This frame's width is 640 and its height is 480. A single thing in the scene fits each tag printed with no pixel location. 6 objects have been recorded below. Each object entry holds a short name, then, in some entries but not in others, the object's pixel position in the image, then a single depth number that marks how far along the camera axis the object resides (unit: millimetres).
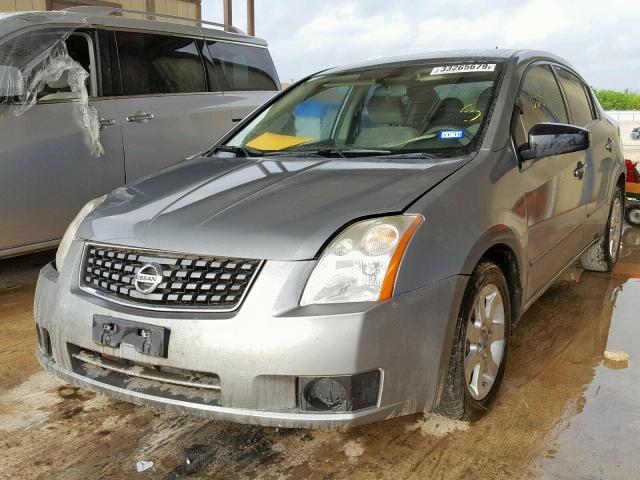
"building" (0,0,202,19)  9234
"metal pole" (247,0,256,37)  12656
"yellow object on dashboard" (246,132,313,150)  3379
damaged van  4434
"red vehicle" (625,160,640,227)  6945
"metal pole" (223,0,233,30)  12523
